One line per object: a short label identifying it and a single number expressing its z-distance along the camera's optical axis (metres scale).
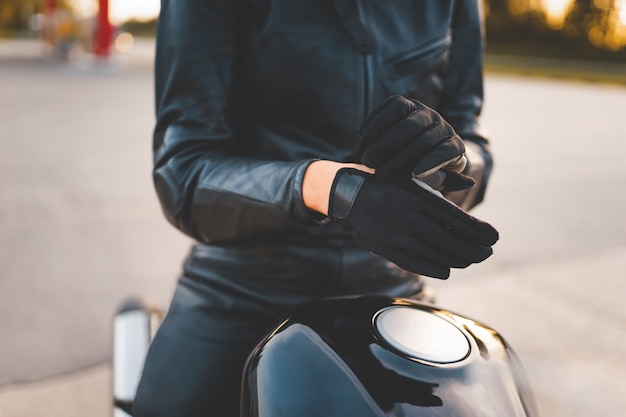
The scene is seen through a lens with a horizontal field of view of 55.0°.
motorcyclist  1.13
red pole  13.25
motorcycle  0.74
